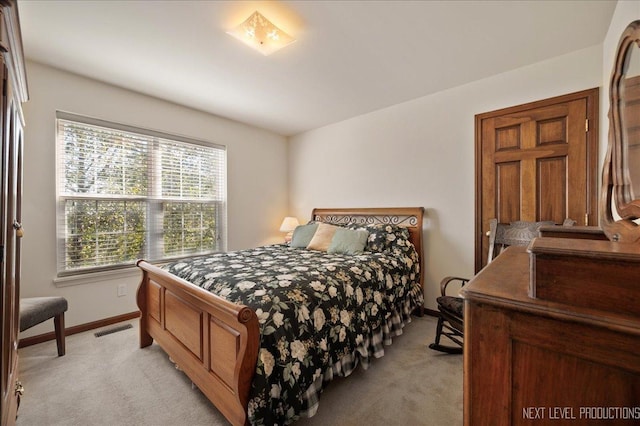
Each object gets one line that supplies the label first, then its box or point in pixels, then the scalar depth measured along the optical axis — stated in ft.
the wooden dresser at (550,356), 1.72
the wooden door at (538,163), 7.29
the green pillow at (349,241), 9.36
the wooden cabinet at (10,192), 3.34
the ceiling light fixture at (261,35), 6.11
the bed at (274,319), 4.33
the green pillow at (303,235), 10.87
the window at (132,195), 8.70
